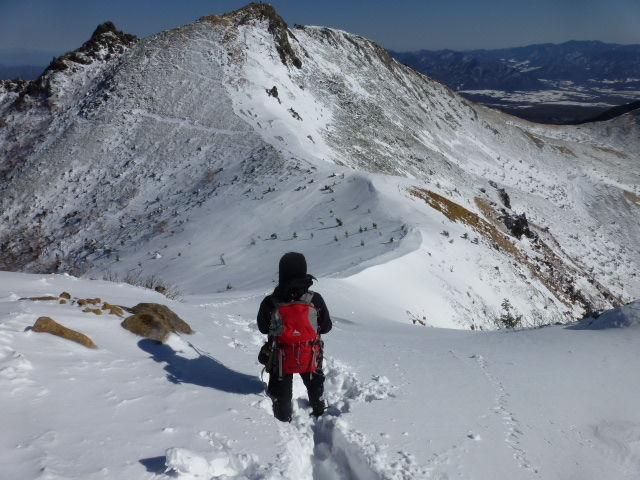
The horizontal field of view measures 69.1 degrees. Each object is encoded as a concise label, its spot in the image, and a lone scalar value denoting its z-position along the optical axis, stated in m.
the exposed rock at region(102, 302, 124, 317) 5.64
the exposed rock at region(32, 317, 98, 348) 4.43
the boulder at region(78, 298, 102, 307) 5.72
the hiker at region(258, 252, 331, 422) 4.41
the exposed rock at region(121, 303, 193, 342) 5.22
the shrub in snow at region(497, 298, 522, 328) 11.45
